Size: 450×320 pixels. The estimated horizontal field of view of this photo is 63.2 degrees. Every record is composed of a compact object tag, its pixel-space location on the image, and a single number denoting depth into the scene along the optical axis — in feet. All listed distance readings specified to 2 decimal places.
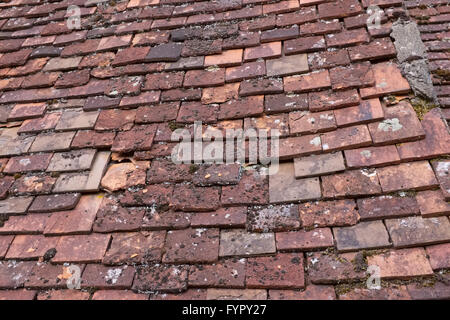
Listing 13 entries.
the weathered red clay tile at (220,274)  5.83
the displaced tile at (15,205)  7.31
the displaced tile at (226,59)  7.99
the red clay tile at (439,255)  5.35
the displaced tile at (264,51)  7.90
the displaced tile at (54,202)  7.11
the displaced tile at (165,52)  8.33
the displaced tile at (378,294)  5.32
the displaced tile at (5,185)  7.54
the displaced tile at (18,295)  6.42
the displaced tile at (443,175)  5.83
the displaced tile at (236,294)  5.73
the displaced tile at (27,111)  8.44
